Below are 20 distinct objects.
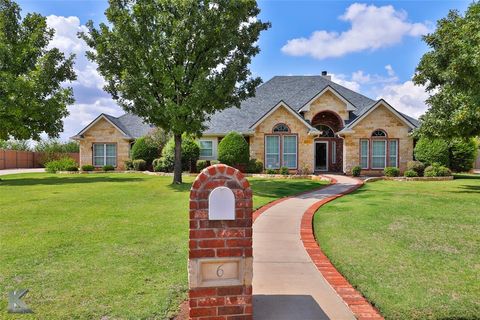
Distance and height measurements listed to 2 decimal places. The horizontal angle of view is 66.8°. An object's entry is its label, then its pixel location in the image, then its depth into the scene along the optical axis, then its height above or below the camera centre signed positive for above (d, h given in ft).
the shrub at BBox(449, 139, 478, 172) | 86.33 +0.17
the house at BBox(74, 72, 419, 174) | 86.74 +5.49
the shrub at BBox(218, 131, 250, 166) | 83.66 +1.56
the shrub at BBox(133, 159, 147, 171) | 94.07 -1.76
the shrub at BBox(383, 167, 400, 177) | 78.33 -3.44
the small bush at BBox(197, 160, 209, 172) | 86.48 -1.67
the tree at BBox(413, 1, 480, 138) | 41.81 +10.31
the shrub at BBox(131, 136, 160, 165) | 96.02 +1.91
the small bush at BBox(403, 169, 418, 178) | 75.05 -3.73
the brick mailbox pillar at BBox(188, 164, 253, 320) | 11.72 -2.92
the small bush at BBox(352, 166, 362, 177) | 81.41 -3.31
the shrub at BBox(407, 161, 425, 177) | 79.07 -2.41
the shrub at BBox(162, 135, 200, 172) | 87.81 +0.99
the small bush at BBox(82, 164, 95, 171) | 95.66 -2.49
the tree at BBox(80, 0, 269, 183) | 57.41 +16.85
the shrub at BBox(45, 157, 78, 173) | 100.12 -2.05
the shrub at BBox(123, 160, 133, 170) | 97.09 -1.79
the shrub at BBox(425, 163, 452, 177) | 74.95 -3.16
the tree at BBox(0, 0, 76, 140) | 63.46 +14.67
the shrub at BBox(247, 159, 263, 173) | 85.46 -2.19
